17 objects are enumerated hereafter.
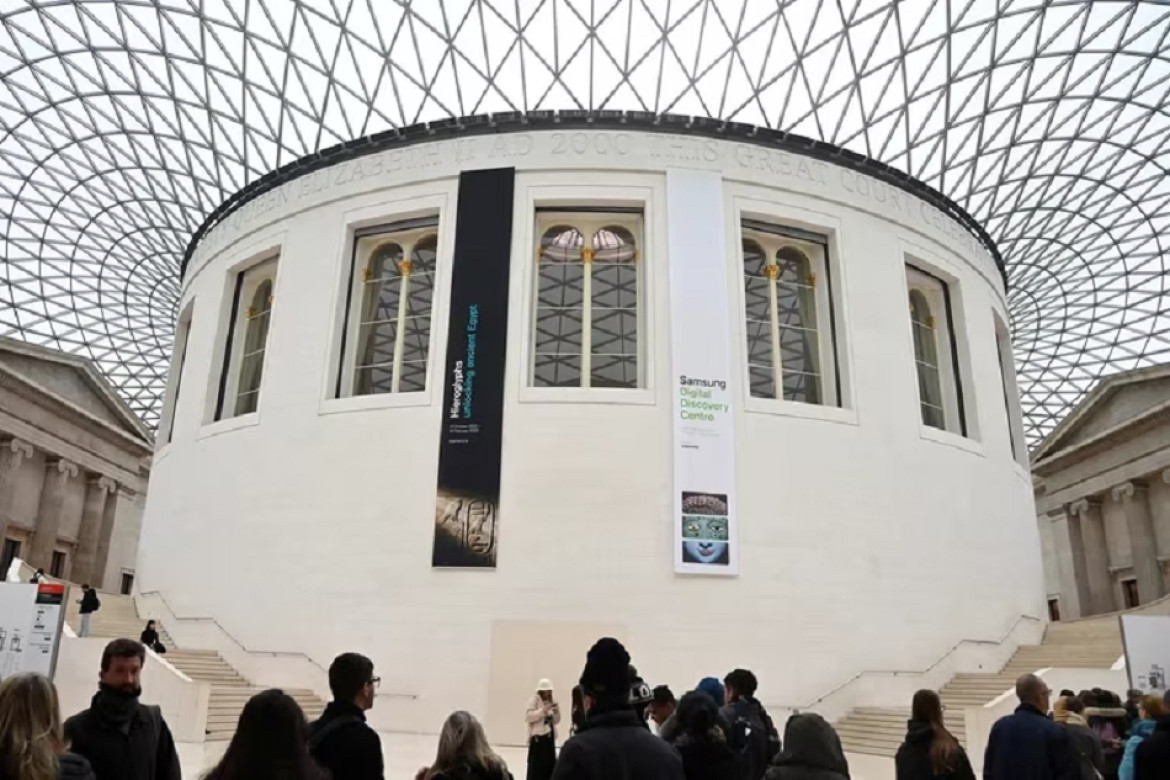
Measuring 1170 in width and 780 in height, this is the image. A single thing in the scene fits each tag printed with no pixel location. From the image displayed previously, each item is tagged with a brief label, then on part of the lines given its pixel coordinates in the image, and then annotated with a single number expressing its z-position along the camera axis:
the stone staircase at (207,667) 17.55
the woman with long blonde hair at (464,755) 4.14
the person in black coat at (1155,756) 5.39
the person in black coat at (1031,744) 5.67
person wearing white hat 8.73
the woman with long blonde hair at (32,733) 3.13
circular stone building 19.94
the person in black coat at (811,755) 4.37
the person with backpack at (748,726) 6.37
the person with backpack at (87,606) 20.04
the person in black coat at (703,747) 5.46
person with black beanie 3.44
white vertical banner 20.19
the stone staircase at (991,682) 17.58
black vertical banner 20.30
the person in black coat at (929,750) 5.77
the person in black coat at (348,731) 4.06
